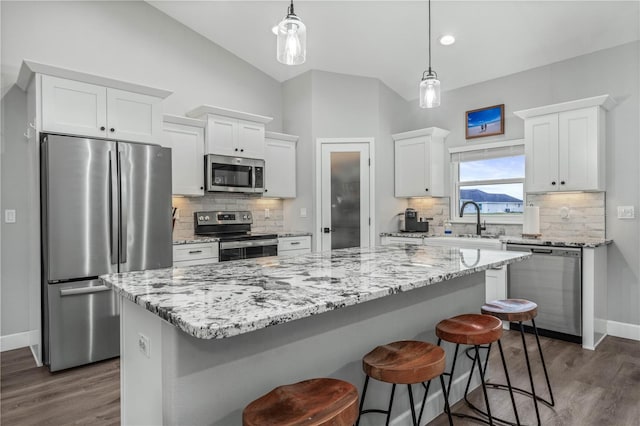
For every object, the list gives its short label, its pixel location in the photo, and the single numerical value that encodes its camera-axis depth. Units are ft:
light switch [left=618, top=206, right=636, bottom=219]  11.96
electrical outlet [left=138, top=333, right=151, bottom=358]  4.67
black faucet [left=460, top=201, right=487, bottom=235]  14.88
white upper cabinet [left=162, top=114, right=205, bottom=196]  13.53
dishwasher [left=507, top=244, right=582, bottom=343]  11.31
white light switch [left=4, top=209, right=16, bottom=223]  11.19
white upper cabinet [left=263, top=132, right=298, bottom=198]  16.49
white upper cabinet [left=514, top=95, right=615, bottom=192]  11.97
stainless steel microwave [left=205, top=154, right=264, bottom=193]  14.25
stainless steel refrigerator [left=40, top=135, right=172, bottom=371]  9.66
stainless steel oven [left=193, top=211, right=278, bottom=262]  13.80
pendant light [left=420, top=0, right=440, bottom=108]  8.75
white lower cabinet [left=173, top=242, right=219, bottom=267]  12.54
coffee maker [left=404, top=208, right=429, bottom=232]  16.88
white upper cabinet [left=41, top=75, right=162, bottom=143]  9.99
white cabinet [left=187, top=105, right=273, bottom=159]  14.23
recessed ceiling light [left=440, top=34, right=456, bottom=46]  13.37
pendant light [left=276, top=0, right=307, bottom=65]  6.51
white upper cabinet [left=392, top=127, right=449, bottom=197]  16.37
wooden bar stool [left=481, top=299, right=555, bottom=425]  7.36
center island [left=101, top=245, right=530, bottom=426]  4.03
